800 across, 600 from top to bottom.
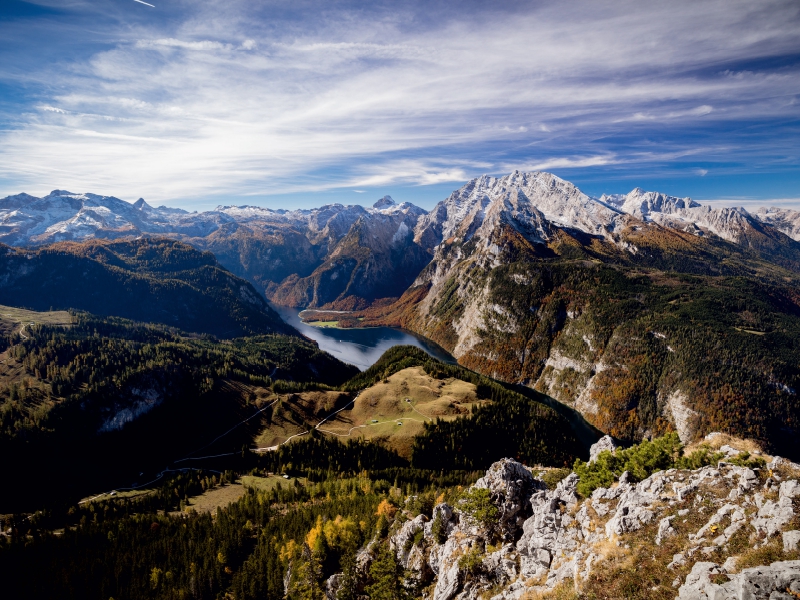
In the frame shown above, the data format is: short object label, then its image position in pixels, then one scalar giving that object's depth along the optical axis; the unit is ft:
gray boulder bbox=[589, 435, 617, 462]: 222.09
